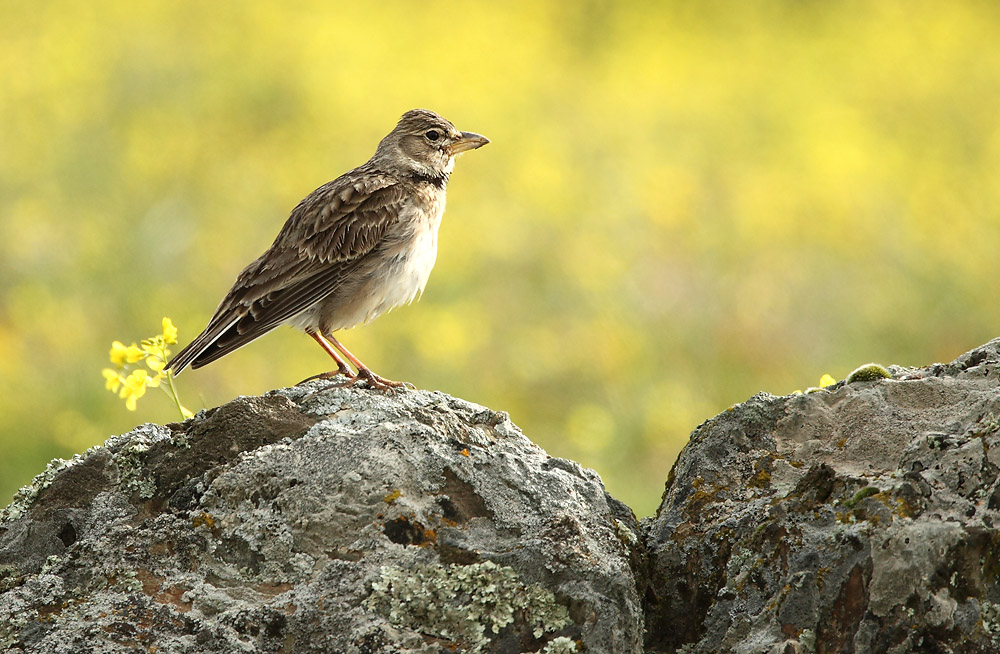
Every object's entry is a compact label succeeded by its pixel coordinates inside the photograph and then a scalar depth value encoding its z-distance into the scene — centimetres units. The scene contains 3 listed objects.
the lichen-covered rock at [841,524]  537
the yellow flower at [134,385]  858
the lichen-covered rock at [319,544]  586
